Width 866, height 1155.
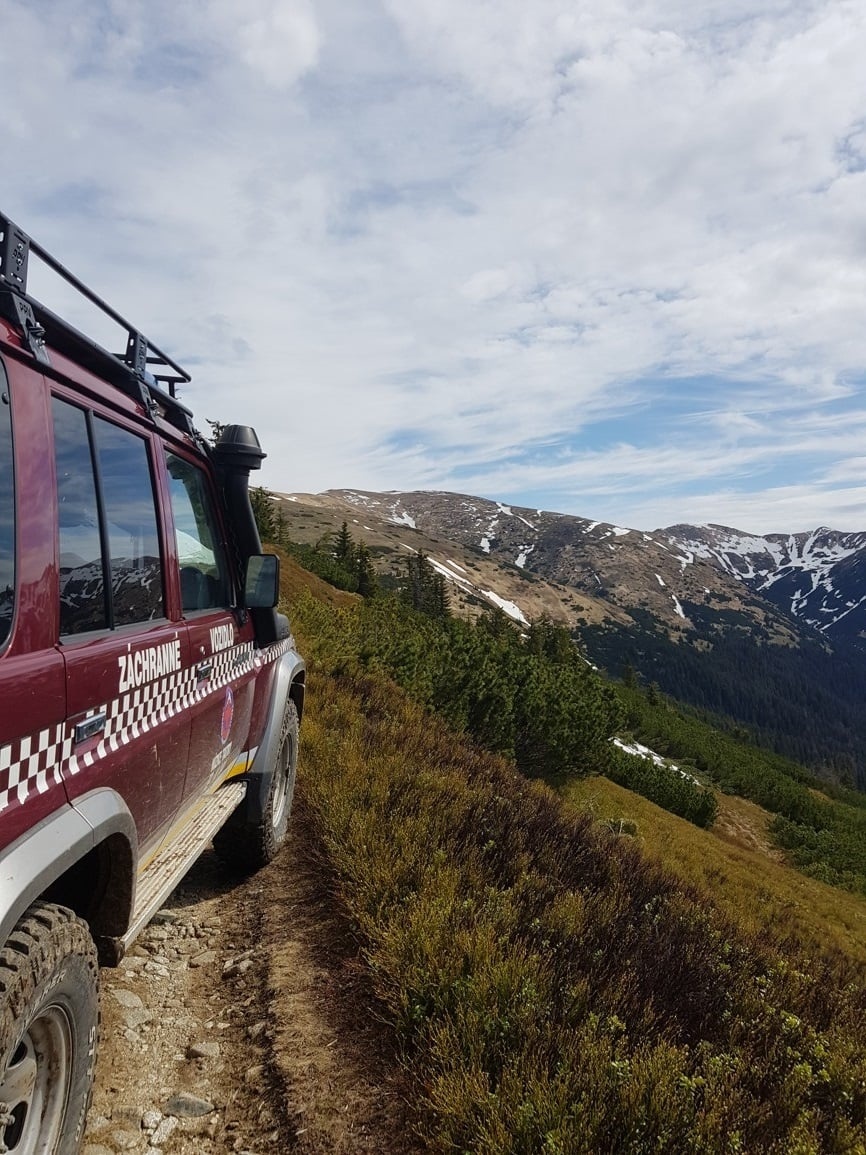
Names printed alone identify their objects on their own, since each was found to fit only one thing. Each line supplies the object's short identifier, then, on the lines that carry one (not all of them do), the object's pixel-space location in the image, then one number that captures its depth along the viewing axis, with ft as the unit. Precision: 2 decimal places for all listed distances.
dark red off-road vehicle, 5.97
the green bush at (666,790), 131.34
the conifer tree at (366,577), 159.94
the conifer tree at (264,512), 128.12
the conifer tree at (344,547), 189.78
